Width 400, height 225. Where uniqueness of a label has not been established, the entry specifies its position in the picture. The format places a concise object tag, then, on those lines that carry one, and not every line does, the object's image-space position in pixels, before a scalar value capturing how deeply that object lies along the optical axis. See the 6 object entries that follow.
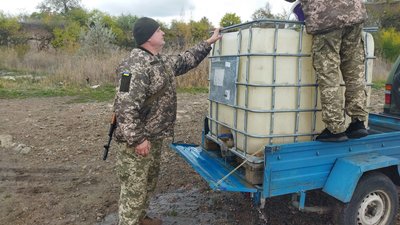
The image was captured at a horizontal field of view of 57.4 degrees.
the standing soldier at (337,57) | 2.86
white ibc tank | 2.89
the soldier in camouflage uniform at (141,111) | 3.01
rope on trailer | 2.97
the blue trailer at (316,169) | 2.87
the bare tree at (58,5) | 42.25
